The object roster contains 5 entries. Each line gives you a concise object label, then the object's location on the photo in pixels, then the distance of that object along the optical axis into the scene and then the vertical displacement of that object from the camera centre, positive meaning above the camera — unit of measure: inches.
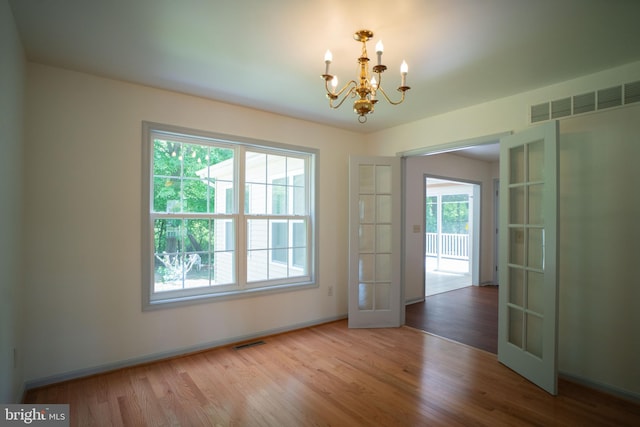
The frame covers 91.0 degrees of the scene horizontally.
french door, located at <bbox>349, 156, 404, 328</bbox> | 159.6 -15.2
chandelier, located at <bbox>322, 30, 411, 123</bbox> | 73.3 +31.2
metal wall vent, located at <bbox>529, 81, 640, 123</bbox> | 96.5 +37.4
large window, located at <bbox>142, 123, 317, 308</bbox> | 123.4 -1.0
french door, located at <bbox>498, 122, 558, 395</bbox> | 98.7 -13.9
